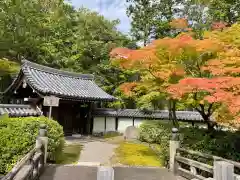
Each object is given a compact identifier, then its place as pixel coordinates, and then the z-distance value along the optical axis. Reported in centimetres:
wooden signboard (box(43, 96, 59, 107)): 774
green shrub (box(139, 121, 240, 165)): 690
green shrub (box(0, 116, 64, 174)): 612
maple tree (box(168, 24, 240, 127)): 516
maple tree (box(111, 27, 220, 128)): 653
